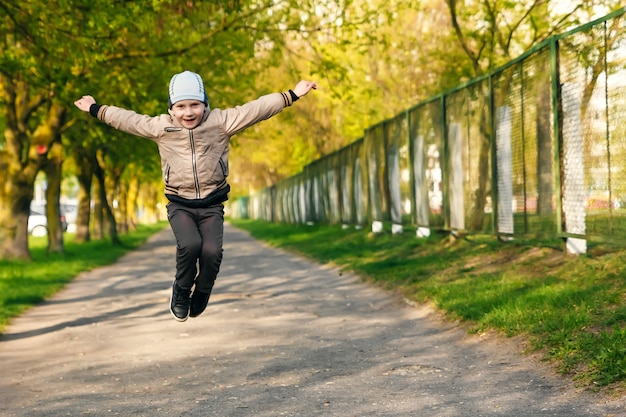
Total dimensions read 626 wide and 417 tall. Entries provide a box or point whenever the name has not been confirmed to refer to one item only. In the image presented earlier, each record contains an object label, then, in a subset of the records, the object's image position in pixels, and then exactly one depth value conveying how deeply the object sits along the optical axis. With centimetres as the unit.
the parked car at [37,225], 5434
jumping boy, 666
